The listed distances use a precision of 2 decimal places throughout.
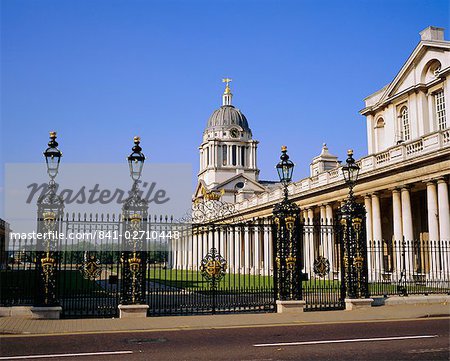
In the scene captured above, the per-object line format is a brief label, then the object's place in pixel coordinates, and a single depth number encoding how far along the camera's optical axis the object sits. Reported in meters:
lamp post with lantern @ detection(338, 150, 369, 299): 19.67
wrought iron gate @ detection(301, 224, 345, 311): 19.30
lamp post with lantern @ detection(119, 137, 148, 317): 17.03
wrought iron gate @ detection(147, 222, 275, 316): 18.06
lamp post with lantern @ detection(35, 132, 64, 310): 16.58
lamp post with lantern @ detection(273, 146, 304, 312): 18.52
